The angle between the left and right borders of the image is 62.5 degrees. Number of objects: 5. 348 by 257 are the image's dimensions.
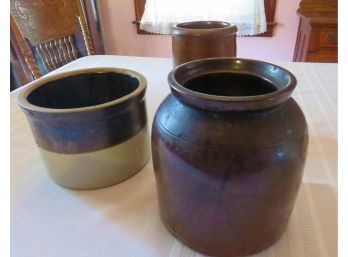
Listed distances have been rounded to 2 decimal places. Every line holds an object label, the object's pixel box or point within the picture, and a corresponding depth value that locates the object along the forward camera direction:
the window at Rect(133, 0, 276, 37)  1.65
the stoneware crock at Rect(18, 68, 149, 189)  0.38
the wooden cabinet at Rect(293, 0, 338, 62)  1.43
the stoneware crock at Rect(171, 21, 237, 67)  0.51
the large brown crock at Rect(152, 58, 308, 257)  0.27
